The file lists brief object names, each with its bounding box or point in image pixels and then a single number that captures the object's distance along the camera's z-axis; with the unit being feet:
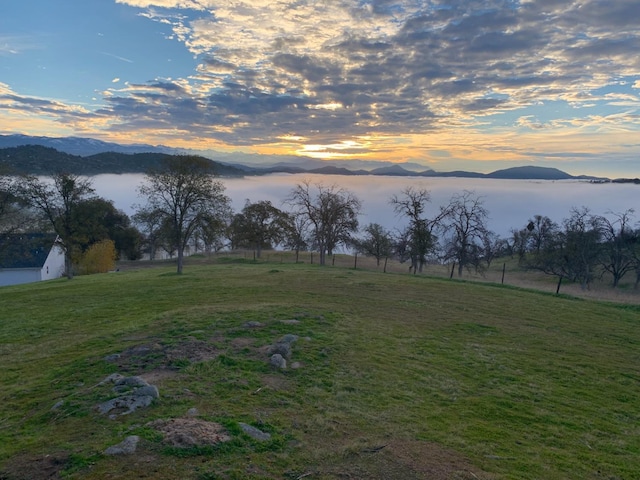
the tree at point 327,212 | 159.43
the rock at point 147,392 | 22.17
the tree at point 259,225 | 190.39
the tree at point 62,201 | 114.21
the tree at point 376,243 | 199.08
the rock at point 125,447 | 16.72
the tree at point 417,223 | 144.87
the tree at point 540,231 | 228.33
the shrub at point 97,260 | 161.48
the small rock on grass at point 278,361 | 29.17
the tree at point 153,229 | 105.40
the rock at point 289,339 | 34.25
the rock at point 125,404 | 20.86
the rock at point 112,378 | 24.49
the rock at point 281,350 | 31.32
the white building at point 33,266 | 125.38
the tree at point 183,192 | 103.40
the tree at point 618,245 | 164.86
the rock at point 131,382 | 23.38
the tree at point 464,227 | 148.87
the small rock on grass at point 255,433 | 18.85
